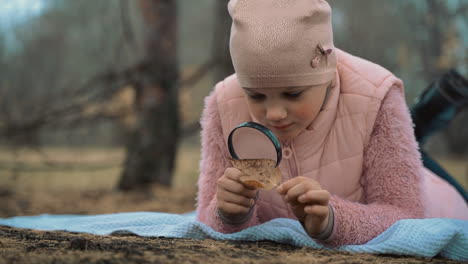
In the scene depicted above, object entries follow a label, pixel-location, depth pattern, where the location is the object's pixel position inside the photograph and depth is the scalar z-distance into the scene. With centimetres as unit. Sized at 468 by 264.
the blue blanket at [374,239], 163
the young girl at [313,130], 172
